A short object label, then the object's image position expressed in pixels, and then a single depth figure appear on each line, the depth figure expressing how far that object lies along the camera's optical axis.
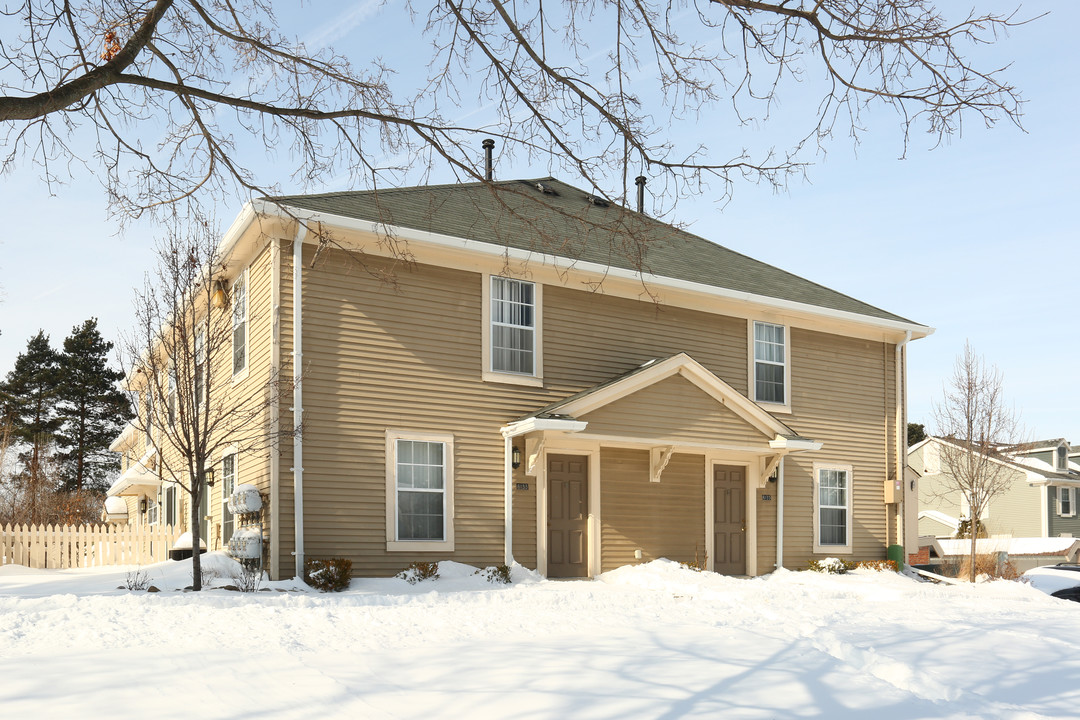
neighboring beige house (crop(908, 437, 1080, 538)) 39.19
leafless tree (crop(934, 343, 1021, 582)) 21.11
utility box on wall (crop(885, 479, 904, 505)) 18.72
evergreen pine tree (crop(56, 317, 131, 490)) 40.22
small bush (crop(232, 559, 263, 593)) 11.33
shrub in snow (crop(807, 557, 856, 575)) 17.17
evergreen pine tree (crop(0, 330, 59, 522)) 38.94
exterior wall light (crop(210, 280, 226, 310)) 14.85
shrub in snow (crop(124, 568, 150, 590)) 11.54
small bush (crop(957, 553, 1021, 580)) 18.80
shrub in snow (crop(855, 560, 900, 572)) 17.96
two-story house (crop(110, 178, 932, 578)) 12.86
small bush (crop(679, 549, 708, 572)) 15.72
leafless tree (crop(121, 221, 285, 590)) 11.84
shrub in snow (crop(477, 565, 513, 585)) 13.17
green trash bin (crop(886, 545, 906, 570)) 18.52
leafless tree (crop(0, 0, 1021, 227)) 5.21
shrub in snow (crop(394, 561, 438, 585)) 12.67
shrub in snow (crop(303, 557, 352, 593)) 11.85
